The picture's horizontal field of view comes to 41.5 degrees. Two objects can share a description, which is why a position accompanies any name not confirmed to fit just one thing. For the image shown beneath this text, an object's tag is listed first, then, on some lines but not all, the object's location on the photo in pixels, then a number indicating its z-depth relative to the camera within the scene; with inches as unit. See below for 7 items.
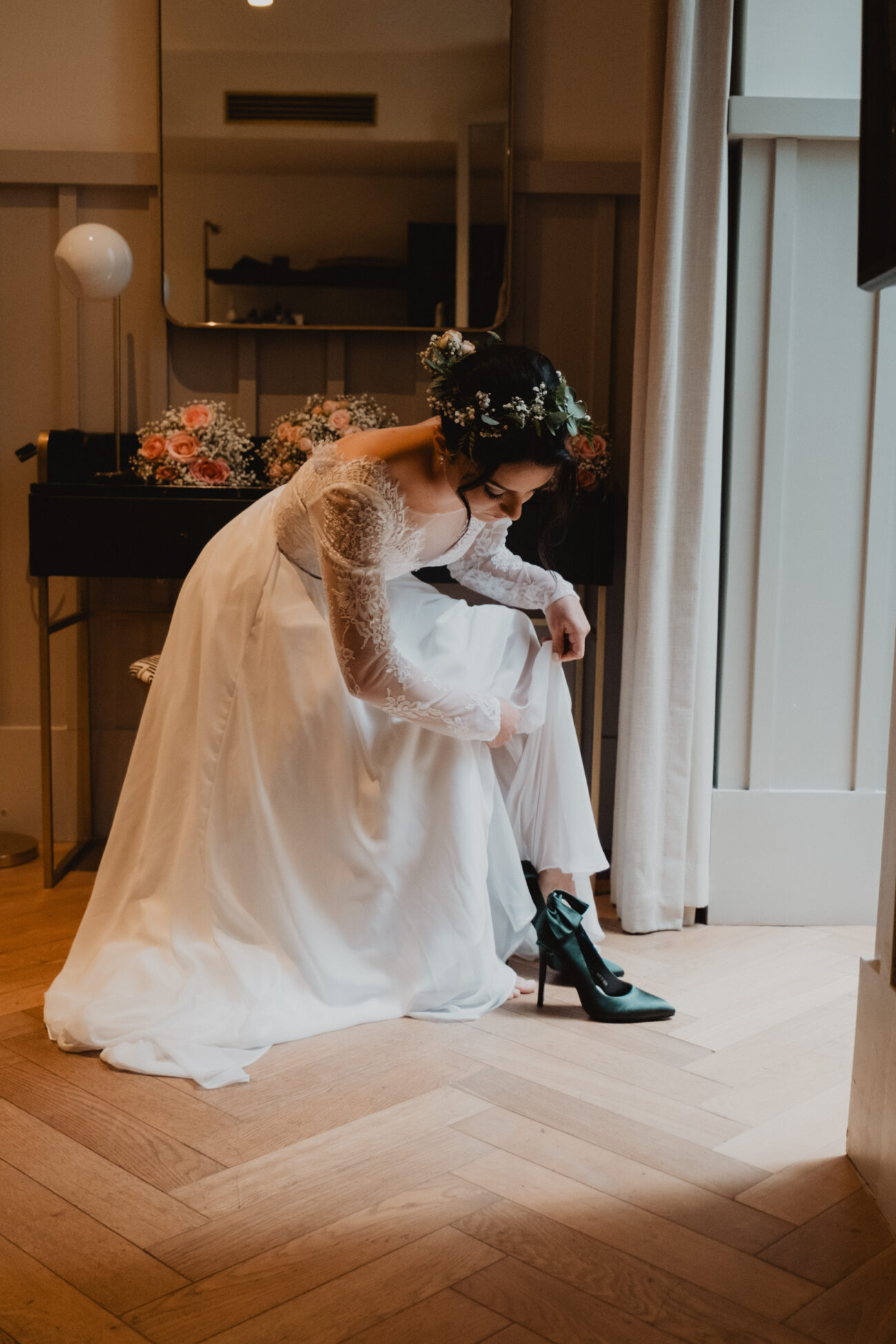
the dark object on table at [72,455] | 118.4
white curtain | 98.3
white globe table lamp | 109.1
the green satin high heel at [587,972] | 84.7
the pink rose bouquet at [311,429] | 113.8
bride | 77.8
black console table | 108.7
